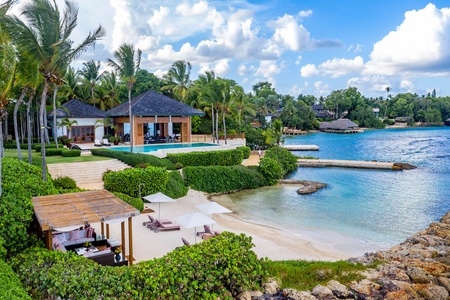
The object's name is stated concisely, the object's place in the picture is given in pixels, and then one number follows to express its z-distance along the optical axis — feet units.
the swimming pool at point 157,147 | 112.78
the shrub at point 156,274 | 26.27
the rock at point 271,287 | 30.30
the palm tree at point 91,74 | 158.20
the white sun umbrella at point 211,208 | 56.18
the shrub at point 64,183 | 65.26
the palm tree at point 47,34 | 56.18
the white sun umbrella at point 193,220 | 46.62
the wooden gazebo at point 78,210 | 32.50
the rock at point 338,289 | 30.88
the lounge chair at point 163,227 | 53.27
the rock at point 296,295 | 29.53
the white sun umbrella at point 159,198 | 61.38
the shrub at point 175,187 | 76.40
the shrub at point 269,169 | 102.78
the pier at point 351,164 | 134.41
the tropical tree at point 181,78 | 152.56
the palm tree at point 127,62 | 92.63
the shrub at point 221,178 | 89.40
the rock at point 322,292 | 30.36
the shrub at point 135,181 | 68.08
